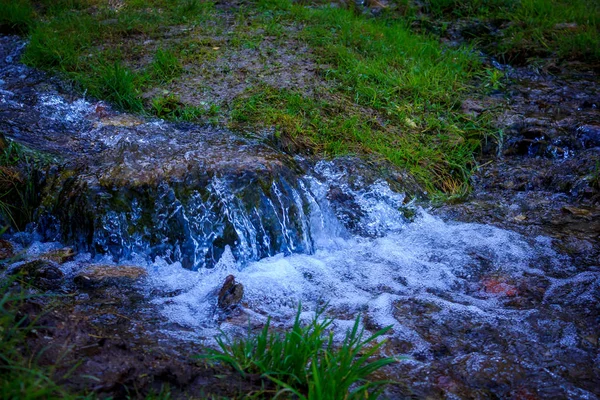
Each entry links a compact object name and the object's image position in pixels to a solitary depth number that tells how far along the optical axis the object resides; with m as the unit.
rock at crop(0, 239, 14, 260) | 3.47
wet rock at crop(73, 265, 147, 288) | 3.35
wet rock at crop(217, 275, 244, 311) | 3.18
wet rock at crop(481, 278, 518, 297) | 3.47
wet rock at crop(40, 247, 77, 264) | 3.58
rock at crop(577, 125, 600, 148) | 5.20
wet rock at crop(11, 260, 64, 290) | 3.17
